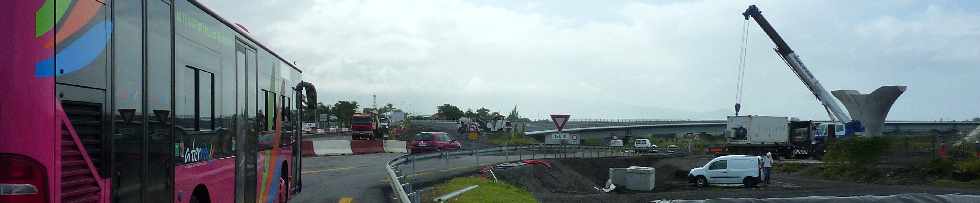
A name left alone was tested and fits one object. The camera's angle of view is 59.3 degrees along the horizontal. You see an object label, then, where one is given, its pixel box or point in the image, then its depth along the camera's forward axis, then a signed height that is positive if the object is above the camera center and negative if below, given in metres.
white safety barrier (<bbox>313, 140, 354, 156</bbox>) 45.62 -1.35
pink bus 4.90 +0.16
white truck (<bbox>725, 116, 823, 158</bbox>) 60.38 -1.39
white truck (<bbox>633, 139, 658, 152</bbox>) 72.31 -2.04
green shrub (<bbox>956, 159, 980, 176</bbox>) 34.09 -2.00
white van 35.72 -2.25
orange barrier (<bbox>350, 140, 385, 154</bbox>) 48.72 -1.42
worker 36.09 -2.04
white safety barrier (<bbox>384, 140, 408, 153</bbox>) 53.59 -1.56
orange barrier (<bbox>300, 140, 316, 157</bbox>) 44.44 -1.34
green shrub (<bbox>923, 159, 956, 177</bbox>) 35.78 -2.14
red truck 67.69 -0.40
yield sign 30.08 +0.00
